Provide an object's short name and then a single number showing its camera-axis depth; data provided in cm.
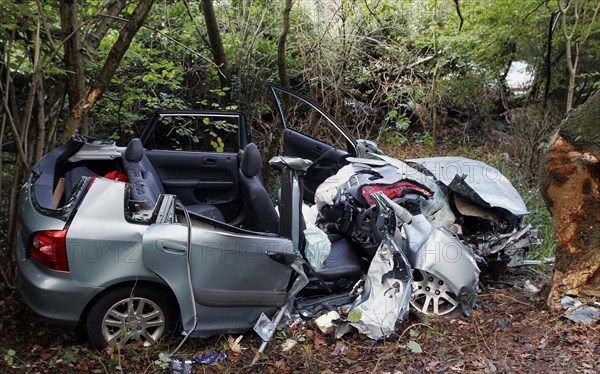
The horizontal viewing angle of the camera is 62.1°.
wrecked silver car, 318
